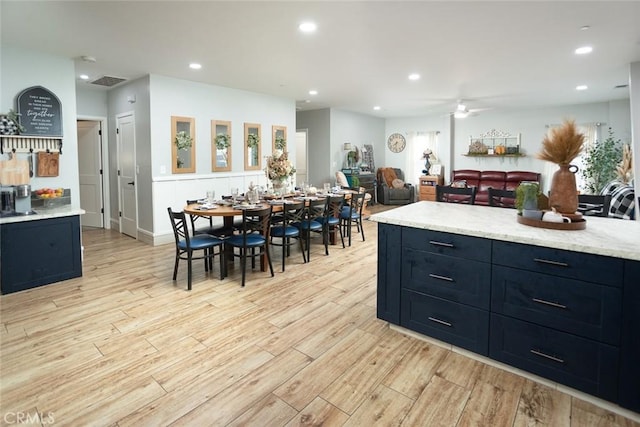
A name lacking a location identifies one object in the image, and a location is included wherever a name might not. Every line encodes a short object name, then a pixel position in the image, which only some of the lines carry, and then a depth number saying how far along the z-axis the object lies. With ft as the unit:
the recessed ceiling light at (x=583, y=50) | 13.88
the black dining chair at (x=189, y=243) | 12.43
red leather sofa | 29.89
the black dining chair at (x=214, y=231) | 14.12
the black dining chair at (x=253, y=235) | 12.63
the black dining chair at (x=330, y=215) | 16.51
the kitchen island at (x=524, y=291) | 6.12
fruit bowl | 14.20
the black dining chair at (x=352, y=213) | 18.47
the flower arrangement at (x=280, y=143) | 24.99
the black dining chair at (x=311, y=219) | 15.78
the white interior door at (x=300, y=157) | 34.48
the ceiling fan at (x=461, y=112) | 22.65
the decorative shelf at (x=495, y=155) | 30.89
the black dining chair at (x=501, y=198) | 11.80
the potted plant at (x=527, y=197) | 7.92
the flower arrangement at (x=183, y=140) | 19.43
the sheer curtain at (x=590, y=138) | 27.84
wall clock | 37.16
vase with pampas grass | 7.49
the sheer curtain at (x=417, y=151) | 35.37
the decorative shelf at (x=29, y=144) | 13.53
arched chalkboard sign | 13.98
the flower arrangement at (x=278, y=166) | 16.75
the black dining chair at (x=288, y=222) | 14.64
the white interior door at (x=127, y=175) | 20.18
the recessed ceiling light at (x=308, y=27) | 11.42
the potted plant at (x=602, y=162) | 25.18
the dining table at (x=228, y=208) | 13.19
